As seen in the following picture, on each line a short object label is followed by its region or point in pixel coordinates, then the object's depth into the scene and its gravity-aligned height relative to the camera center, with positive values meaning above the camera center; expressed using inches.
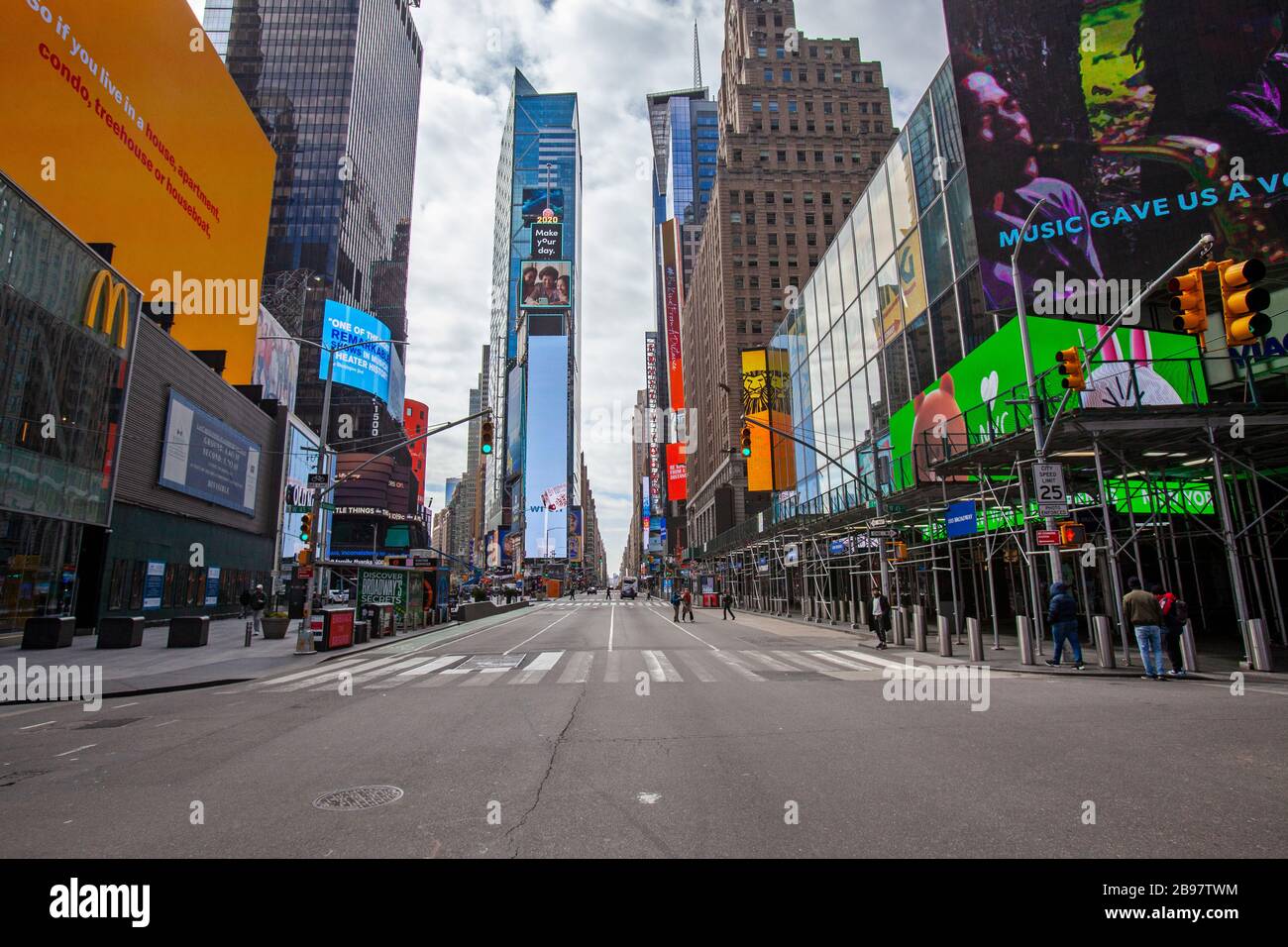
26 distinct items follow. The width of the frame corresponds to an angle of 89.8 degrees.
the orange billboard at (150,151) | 977.5 +832.7
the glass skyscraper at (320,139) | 3951.8 +2866.5
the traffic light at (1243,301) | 338.6 +144.7
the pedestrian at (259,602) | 1074.7 -17.9
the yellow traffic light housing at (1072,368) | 488.1 +157.1
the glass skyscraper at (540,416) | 7239.2 +1909.9
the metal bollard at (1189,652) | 488.4 -55.8
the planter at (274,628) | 981.9 -55.6
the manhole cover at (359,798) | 208.7 -68.7
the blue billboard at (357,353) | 3427.7 +1288.8
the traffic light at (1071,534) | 536.1 +37.3
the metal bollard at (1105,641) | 517.0 -49.4
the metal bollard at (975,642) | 601.6 -56.4
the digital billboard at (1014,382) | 706.2 +253.0
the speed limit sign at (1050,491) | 549.3 +74.0
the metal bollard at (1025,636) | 555.2 -47.9
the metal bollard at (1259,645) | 480.1 -50.7
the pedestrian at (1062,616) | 535.5 -30.5
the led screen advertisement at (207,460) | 1251.2 +287.2
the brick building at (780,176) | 3198.8 +2016.4
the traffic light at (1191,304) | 391.5 +164.8
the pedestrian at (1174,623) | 494.6 -34.7
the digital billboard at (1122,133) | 811.4 +596.9
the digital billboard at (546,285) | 7470.5 +3489.7
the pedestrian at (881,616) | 751.7 -39.5
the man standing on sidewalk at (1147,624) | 465.1 -33.2
